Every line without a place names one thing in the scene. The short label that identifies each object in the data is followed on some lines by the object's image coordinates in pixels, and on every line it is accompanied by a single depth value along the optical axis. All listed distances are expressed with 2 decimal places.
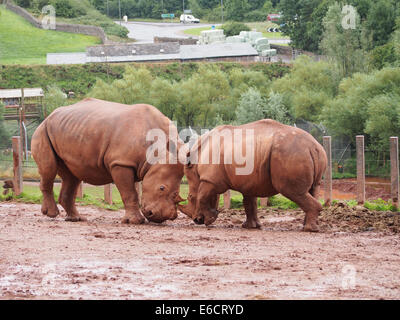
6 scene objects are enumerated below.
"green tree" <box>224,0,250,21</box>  126.75
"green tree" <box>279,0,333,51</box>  84.38
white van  129.77
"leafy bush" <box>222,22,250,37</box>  110.81
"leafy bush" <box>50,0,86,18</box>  117.75
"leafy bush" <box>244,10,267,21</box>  127.69
